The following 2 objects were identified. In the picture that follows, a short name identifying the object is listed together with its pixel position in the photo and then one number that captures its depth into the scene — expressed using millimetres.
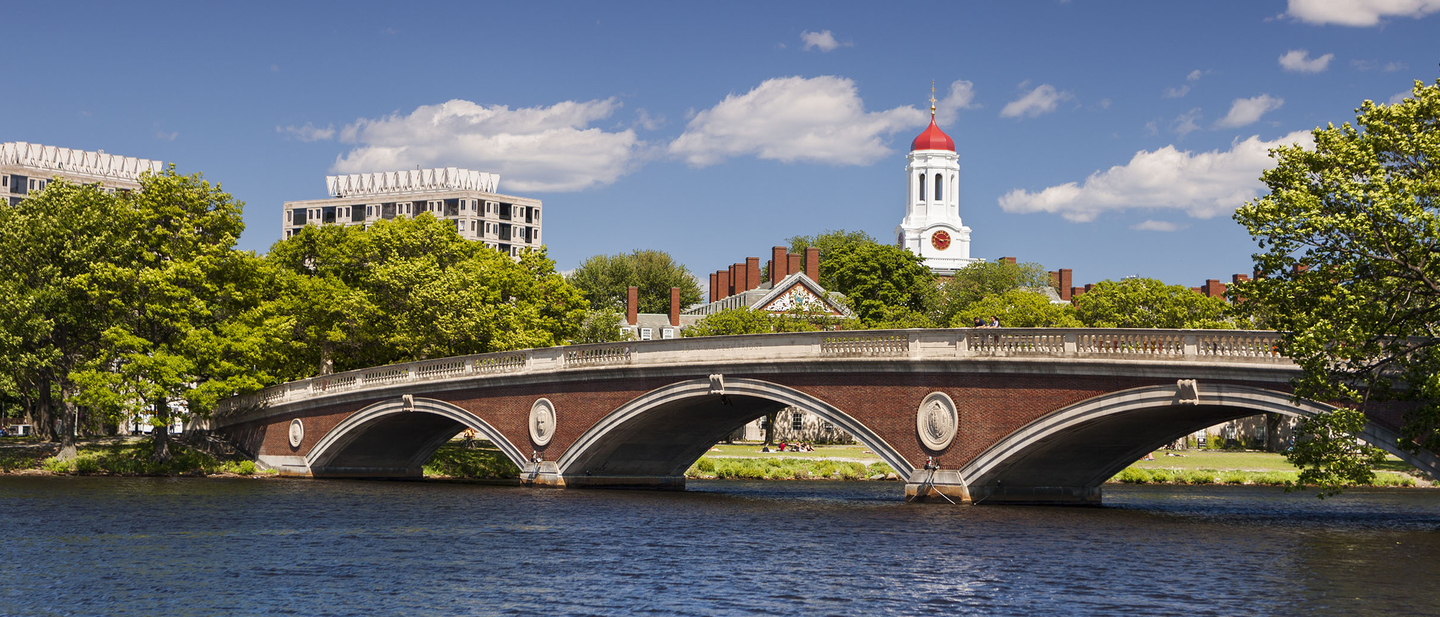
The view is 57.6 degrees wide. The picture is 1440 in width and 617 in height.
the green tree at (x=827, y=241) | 143875
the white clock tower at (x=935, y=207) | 149875
